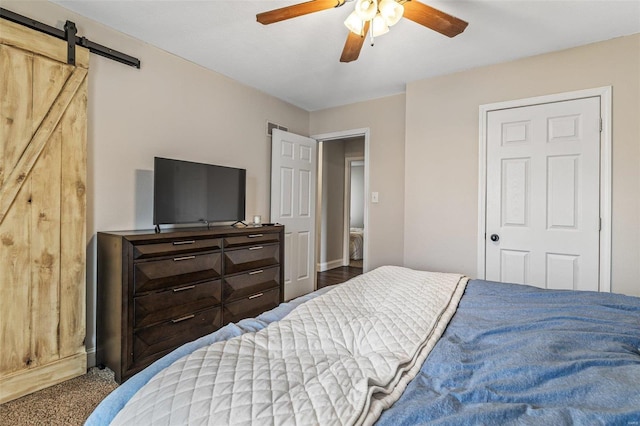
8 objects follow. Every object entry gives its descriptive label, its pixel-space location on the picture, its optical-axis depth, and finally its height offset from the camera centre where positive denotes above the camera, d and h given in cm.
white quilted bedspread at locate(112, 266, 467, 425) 64 -41
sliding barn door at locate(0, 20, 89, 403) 181 -2
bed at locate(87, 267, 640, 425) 66 -43
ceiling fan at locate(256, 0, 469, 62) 160 +107
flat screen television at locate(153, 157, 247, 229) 240 +16
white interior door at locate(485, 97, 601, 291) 248 +17
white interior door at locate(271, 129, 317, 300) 371 +12
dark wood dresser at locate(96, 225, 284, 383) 200 -59
